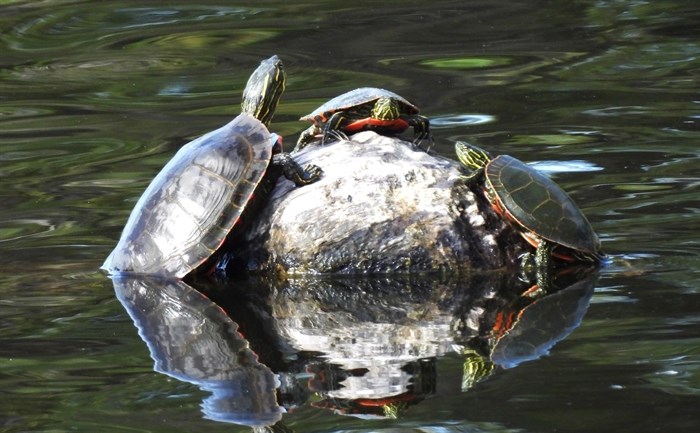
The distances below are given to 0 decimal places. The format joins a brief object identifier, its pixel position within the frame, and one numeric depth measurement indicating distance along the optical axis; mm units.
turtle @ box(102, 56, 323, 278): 10906
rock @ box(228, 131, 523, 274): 10594
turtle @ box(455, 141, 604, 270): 10336
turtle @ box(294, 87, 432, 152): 11539
